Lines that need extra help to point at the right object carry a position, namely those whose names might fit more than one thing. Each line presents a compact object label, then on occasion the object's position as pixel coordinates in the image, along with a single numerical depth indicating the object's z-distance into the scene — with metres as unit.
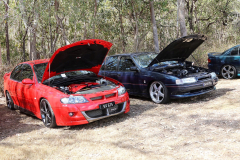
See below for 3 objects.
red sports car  5.34
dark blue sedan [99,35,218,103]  6.80
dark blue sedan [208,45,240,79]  10.08
